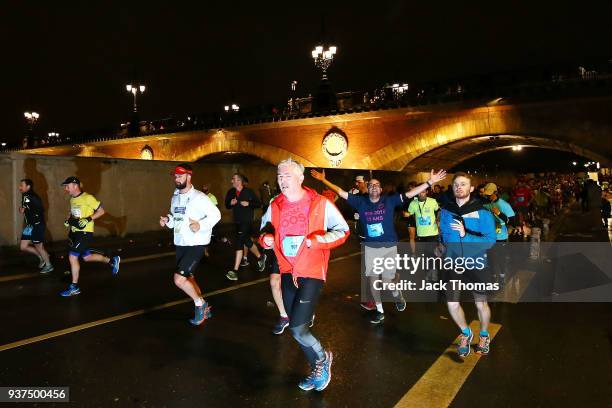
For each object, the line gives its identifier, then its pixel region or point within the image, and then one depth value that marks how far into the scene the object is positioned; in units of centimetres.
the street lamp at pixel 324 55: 2625
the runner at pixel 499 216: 742
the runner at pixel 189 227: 538
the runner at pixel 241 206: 863
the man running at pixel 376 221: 575
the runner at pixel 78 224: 687
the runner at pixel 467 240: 438
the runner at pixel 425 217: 806
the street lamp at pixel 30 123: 4709
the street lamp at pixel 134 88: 3462
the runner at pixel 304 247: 359
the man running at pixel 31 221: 809
